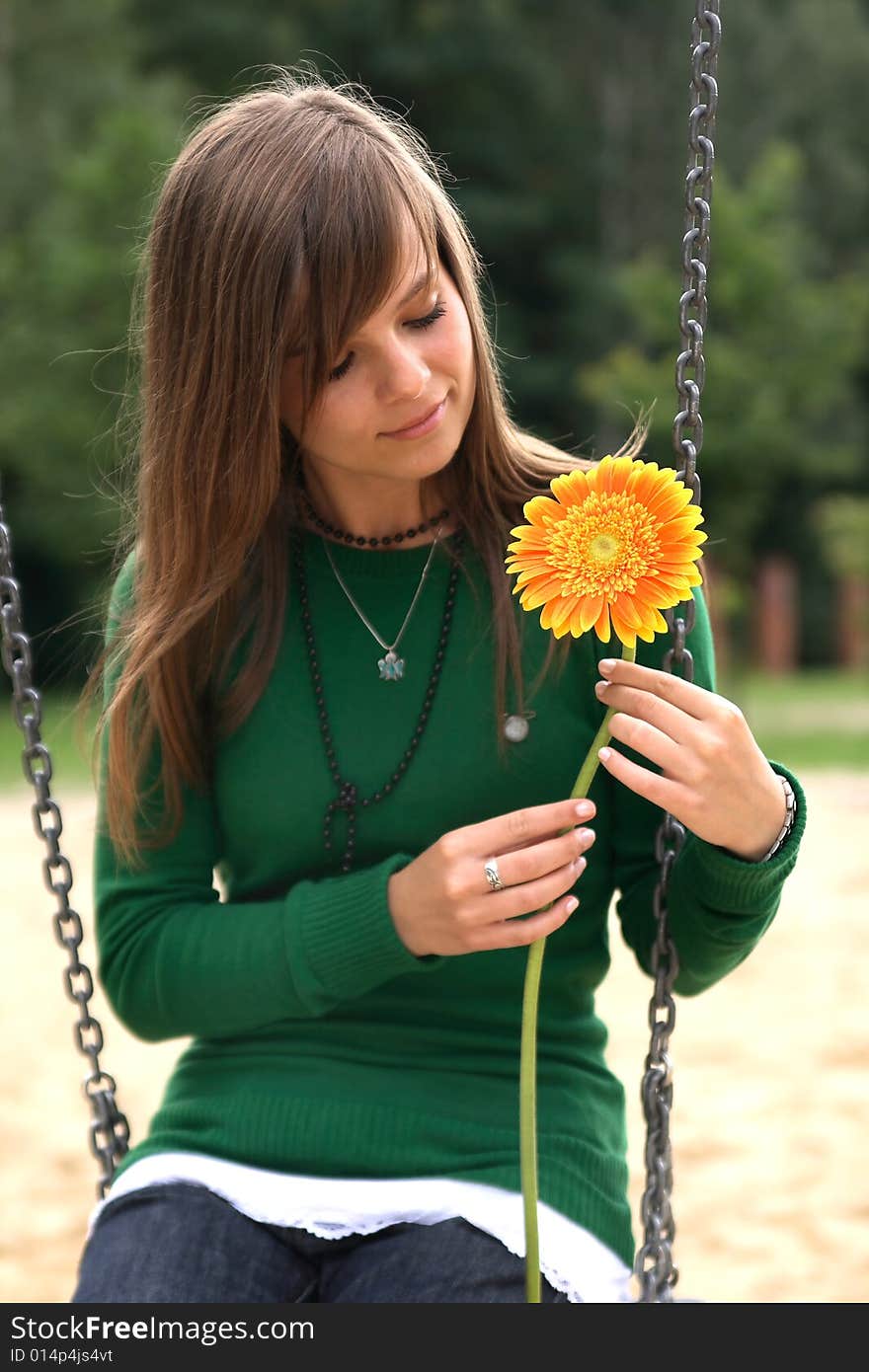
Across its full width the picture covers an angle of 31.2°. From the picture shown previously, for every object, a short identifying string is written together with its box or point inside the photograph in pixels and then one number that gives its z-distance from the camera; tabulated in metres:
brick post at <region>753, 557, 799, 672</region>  20.56
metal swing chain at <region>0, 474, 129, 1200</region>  1.72
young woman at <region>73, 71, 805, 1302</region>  1.47
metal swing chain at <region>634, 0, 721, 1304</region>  1.47
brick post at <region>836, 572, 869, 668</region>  20.80
